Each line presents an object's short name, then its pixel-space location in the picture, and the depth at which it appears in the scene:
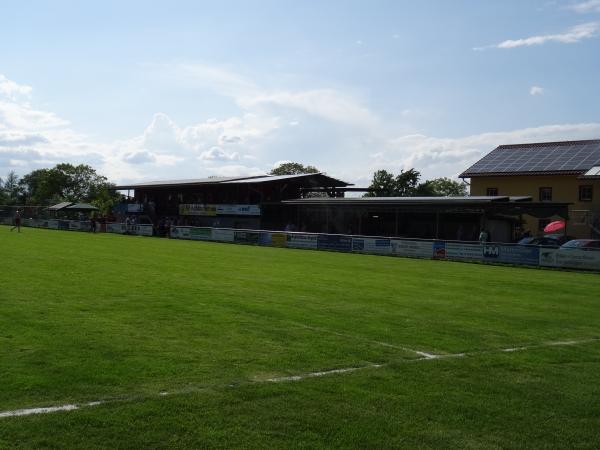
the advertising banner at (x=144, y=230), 56.44
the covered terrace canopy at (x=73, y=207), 76.38
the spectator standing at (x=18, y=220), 50.47
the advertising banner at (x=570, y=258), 27.04
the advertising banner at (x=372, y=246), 35.16
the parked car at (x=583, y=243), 31.72
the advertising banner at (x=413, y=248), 33.00
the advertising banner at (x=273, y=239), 41.29
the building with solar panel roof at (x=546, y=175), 52.25
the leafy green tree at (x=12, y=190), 143.00
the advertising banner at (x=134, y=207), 70.69
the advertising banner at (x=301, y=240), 39.12
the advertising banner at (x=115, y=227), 59.88
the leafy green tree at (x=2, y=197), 136.62
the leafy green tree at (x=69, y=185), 120.62
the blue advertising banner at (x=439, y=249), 32.38
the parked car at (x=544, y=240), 36.78
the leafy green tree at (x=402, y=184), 82.81
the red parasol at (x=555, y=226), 43.38
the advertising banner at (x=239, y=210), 56.95
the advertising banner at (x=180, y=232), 50.50
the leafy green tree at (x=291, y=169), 99.00
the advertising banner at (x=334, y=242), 37.25
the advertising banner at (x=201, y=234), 48.03
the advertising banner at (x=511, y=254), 28.84
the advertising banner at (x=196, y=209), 62.03
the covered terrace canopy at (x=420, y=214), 39.03
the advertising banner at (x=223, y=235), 45.88
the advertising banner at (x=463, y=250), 30.92
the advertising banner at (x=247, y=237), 43.69
